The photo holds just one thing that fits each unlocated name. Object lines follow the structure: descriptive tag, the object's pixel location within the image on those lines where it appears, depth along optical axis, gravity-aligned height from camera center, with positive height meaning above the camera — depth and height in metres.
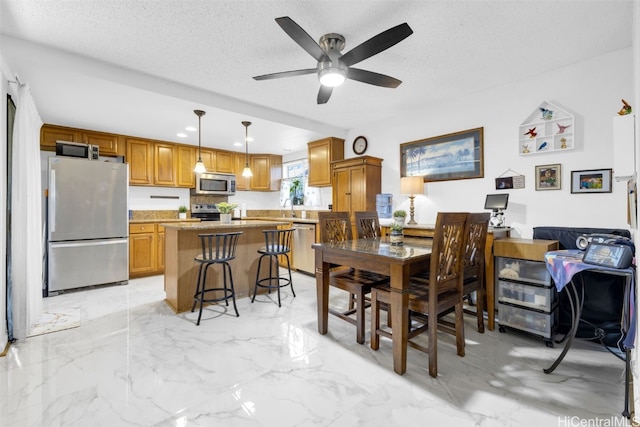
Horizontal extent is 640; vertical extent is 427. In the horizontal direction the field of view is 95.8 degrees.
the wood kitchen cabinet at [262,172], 5.95 +0.81
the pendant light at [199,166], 3.60 +0.58
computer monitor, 2.95 +0.09
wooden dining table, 1.88 -0.40
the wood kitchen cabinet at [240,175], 5.80 +0.72
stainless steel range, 5.43 -0.02
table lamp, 3.61 +0.30
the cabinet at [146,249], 4.32 -0.59
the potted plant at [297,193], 5.73 +0.35
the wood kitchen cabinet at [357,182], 4.05 +0.40
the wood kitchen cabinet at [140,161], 4.55 +0.81
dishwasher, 4.49 -0.59
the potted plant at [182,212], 5.20 -0.02
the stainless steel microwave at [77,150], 3.74 +0.82
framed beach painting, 3.28 +0.65
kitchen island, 2.98 -0.55
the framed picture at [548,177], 2.72 +0.31
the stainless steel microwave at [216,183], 5.20 +0.51
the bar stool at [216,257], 2.80 -0.47
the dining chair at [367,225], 3.04 -0.16
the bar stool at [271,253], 3.25 -0.47
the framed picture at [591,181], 2.47 +0.25
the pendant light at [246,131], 3.93 +1.18
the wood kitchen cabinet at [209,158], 5.34 +0.98
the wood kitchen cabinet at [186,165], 5.04 +0.81
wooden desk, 2.55 -0.57
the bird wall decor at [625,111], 1.88 +0.65
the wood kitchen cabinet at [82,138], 3.97 +1.06
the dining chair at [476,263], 2.21 -0.44
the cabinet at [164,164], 4.79 +0.80
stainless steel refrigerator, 3.56 -0.15
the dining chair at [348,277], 2.28 -0.58
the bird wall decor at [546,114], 2.76 +0.92
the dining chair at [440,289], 1.85 -0.58
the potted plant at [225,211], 3.42 +0.00
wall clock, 4.49 +1.03
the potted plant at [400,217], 2.78 -0.07
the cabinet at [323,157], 4.69 +0.89
